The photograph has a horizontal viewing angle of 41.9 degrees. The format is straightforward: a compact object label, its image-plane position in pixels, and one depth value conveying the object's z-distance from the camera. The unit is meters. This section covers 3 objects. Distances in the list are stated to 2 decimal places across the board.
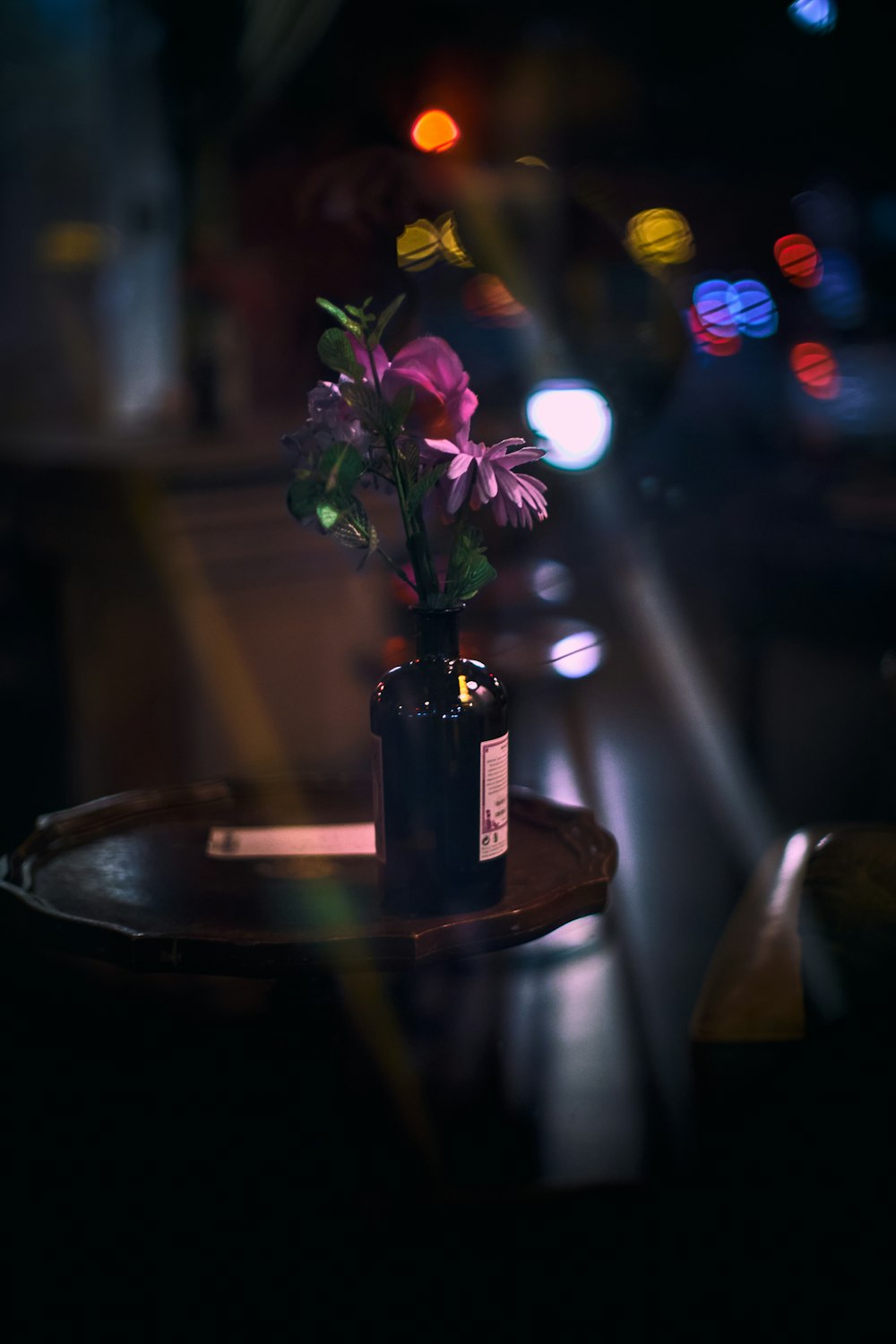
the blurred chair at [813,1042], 1.13
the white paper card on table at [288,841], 1.40
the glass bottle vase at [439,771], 1.14
